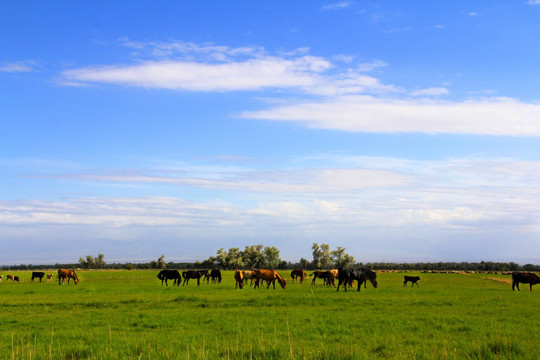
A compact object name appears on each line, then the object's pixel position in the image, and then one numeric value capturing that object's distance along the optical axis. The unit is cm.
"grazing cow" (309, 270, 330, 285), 4874
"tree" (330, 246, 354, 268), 13500
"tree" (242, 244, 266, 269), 13500
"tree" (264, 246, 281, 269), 13550
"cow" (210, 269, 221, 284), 5339
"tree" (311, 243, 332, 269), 13725
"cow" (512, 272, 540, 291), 3903
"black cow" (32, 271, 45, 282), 6212
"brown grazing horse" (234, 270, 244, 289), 4053
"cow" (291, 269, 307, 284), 5022
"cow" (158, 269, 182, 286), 5121
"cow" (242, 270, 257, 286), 4791
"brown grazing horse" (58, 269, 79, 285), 5412
